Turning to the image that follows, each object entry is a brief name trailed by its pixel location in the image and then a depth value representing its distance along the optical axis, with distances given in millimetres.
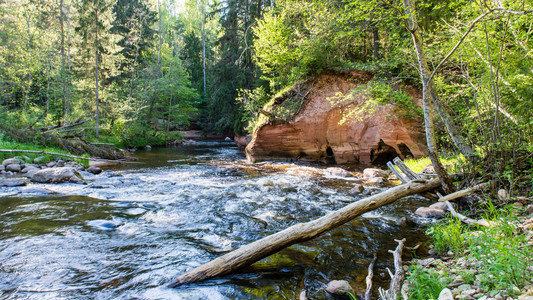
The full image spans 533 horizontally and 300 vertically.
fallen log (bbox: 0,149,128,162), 10064
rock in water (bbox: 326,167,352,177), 10305
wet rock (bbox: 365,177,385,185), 8750
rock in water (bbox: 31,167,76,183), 8547
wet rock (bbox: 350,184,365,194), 7614
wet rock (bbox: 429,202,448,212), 5410
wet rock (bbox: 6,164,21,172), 9383
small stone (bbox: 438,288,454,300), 2077
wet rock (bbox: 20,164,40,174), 9413
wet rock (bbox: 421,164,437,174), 8201
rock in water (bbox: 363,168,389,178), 9594
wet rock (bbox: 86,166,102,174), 10516
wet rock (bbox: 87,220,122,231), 4873
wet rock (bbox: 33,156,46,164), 10827
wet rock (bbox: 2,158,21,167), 9617
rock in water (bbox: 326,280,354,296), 2906
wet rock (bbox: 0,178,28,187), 7570
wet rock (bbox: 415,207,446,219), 5269
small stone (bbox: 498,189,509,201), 4156
